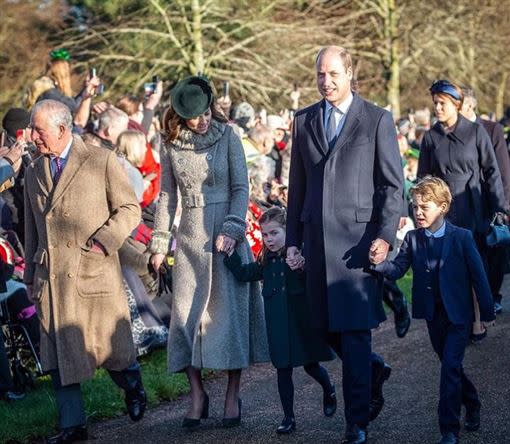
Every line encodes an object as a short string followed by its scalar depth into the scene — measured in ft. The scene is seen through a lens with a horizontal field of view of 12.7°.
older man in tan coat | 42.91
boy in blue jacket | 40.48
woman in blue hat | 60.27
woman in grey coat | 44.76
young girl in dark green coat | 43.62
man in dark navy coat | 40.43
